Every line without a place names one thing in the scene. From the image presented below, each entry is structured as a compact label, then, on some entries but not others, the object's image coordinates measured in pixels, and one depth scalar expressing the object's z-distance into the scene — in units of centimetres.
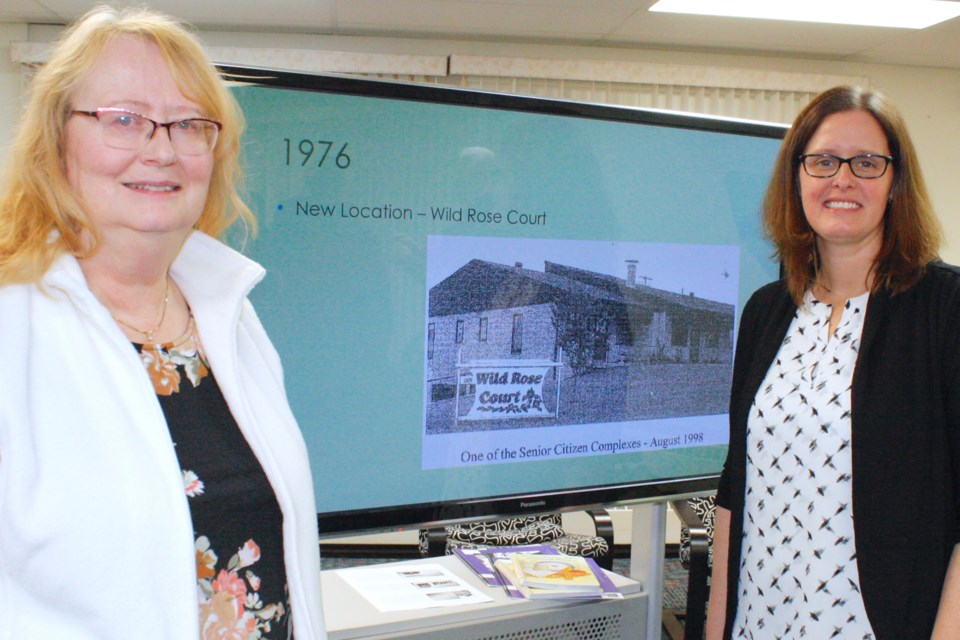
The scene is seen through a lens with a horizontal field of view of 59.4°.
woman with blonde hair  101
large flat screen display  174
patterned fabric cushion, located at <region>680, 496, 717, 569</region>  375
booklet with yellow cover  194
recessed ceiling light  441
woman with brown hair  148
